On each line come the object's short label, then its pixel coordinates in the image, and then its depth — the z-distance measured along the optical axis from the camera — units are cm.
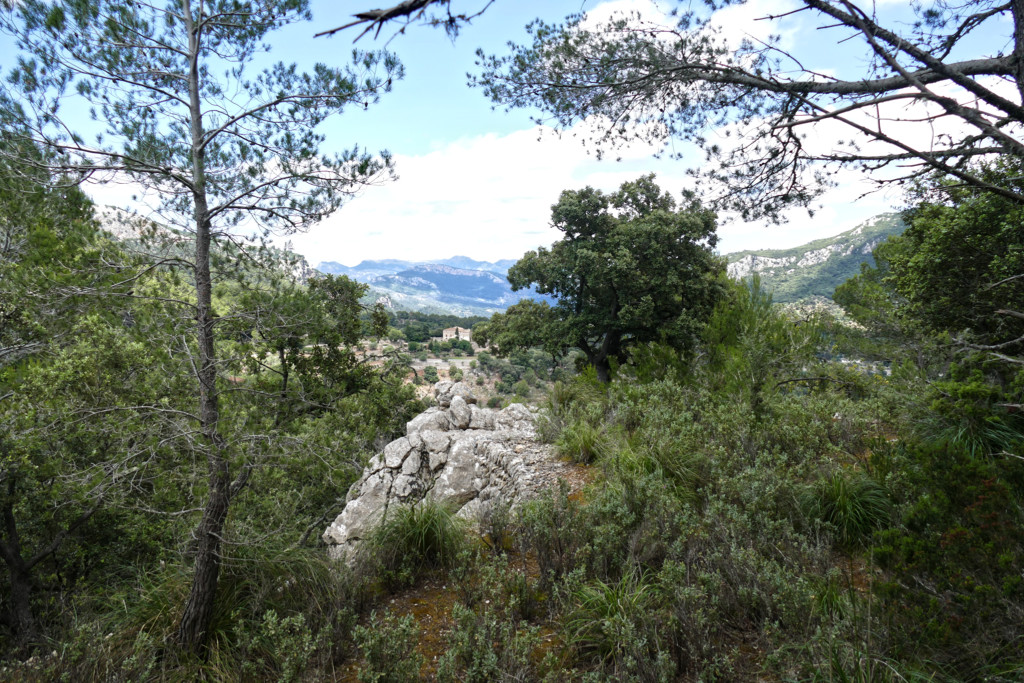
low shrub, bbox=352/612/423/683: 240
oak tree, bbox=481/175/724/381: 1290
